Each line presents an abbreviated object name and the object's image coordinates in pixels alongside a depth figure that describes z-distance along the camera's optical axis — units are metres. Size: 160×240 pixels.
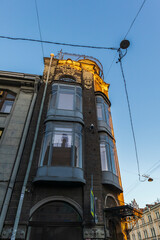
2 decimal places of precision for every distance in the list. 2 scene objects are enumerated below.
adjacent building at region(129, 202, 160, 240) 47.66
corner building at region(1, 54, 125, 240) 8.05
